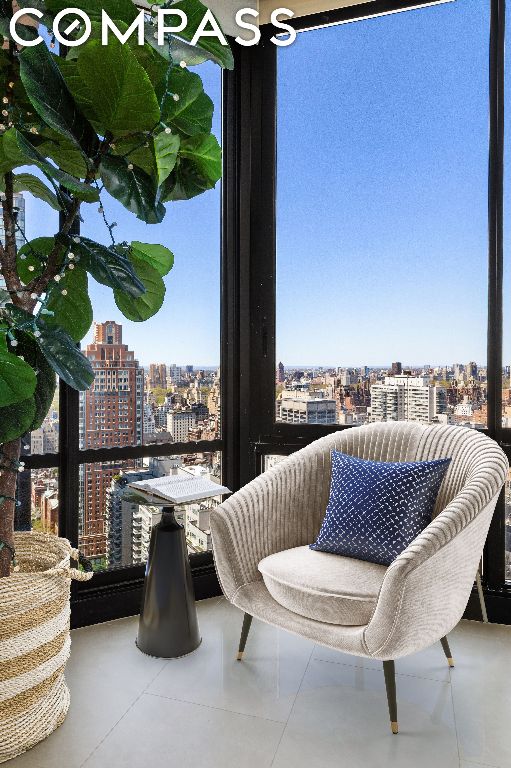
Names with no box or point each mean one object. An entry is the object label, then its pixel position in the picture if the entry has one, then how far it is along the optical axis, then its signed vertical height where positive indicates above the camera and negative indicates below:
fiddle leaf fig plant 1.43 +0.63
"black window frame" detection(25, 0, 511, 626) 2.75 +0.47
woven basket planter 1.53 -0.78
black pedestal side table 2.12 -0.86
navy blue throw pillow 1.88 -0.46
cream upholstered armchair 1.58 -0.59
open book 2.12 -0.44
